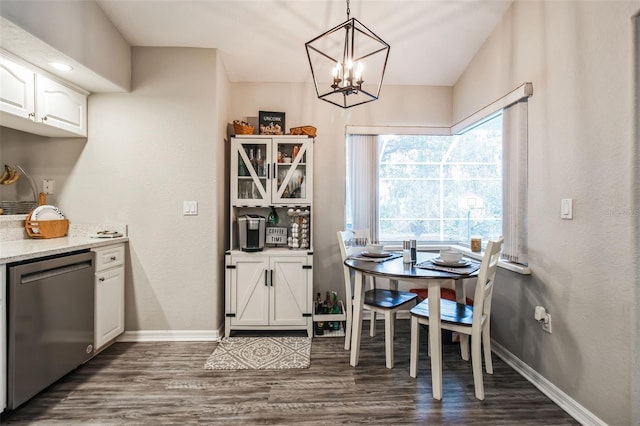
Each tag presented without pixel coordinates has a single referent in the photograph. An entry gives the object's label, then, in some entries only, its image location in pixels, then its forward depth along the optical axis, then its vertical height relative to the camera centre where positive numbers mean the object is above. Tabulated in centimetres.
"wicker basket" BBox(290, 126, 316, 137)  323 +83
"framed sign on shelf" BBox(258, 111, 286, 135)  333 +98
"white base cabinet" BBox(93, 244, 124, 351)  250 -66
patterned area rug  247 -115
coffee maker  306 -18
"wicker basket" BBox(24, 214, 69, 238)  258 -12
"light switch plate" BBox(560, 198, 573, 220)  195 +4
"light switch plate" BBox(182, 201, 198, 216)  295 +5
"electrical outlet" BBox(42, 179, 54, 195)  286 +24
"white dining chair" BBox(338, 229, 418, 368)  244 -69
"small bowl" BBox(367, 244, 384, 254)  275 -30
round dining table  206 -50
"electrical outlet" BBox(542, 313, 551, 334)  211 -72
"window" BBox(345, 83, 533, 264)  331 +35
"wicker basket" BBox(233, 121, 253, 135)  321 +85
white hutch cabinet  303 -31
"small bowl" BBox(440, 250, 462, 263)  236 -31
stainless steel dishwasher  181 -68
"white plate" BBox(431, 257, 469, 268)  234 -36
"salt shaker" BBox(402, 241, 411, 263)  249 -29
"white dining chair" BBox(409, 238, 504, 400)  201 -69
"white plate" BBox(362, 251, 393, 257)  272 -34
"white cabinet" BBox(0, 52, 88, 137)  219 +83
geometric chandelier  297 +153
